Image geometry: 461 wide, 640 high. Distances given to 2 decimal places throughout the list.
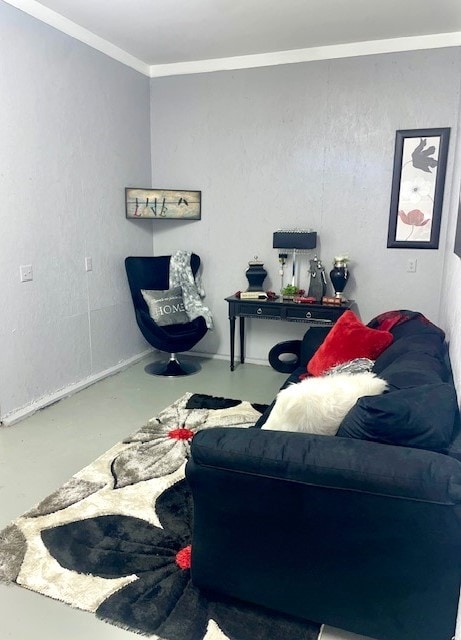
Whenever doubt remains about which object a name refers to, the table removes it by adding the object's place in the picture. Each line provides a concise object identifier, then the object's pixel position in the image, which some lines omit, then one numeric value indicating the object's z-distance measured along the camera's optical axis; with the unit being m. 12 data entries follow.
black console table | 3.96
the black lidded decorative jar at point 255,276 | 4.38
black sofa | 1.40
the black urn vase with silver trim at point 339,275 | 4.04
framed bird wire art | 4.45
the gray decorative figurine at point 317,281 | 4.13
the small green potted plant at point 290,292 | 4.25
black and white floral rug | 1.69
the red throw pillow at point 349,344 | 2.69
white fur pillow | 1.71
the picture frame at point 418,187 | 3.83
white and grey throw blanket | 4.54
